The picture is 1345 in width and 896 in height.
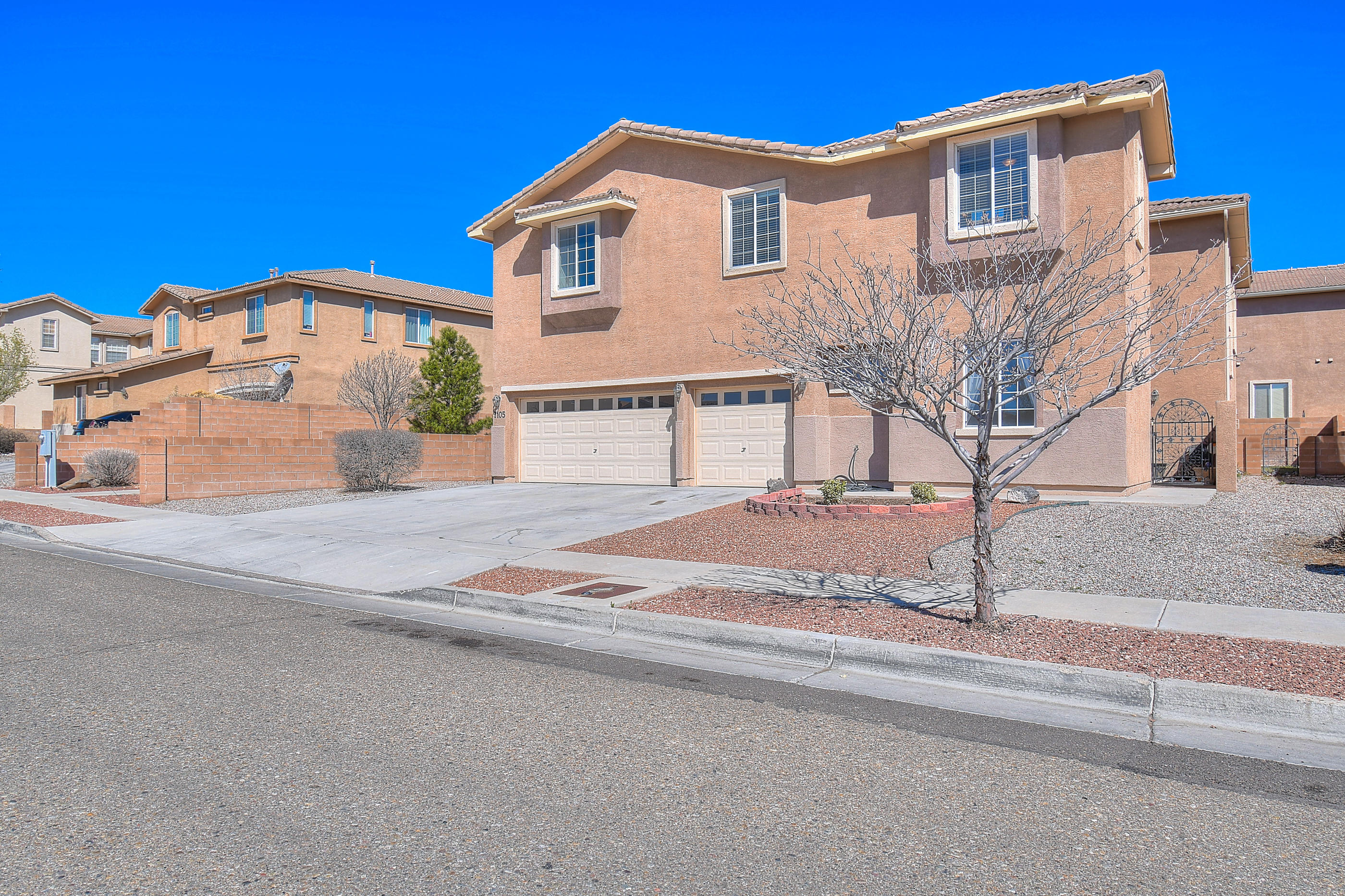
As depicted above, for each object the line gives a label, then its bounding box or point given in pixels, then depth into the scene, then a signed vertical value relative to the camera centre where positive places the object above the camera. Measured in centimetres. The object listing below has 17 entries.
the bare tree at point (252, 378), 3094 +220
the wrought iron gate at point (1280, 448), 2347 -17
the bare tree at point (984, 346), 714 +78
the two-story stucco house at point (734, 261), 1587 +393
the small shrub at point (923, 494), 1450 -83
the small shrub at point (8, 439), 3994 +8
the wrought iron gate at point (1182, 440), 2019 +3
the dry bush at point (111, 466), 2419 -68
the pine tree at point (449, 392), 2877 +158
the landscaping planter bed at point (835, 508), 1379 -103
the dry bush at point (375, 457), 2030 -36
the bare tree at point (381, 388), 2889 +169
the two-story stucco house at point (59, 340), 4678 +541
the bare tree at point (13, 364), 4216 +357
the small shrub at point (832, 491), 1494 -82
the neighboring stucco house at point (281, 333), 3222 +409
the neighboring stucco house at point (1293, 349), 2895 +298
